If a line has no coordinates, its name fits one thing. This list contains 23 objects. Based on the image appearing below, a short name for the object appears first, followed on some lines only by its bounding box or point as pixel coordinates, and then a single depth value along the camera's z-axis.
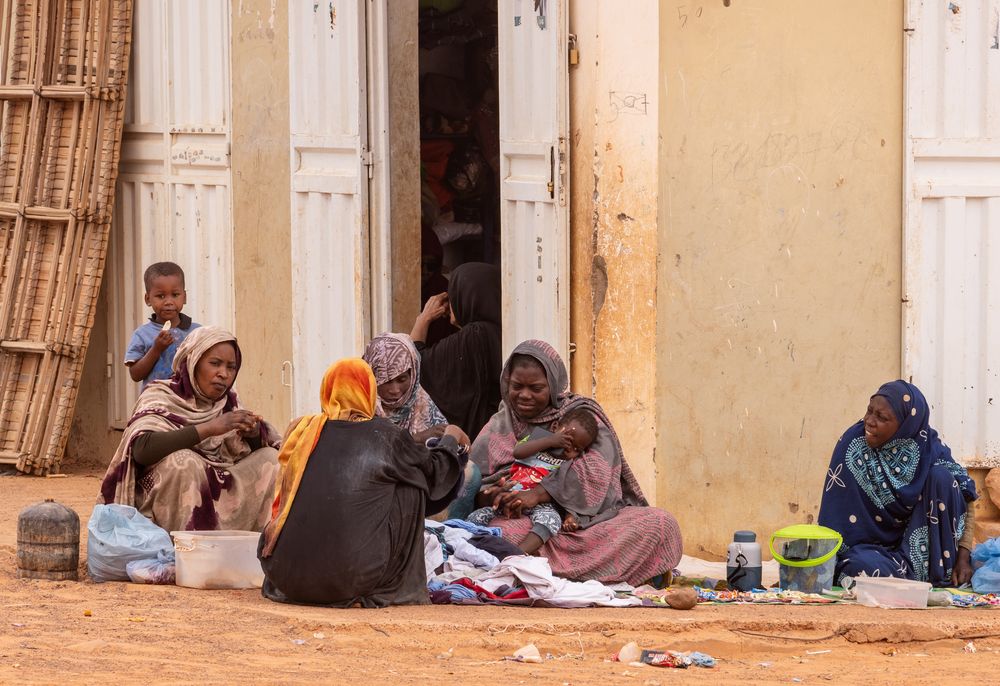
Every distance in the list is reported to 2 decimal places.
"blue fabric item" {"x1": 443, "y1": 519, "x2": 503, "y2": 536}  14.98
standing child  17.55
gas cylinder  14.80
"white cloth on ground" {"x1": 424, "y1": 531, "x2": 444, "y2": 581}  14.45
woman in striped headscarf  15.96
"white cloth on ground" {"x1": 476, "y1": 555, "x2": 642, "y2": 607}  14.10
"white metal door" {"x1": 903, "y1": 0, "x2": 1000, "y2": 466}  16.72
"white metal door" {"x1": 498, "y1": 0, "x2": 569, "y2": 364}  16.56
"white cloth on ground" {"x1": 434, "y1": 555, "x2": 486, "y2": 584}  14.42
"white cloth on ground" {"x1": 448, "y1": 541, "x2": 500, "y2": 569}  14.57
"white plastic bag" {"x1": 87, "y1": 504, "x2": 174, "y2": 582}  14.71
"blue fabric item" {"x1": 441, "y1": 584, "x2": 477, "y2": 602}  14.11
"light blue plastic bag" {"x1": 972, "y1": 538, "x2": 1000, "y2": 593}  14.80
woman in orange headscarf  13.58
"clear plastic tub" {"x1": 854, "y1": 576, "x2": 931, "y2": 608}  14.22
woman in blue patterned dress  15.05
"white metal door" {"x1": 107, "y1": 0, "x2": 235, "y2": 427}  20.78
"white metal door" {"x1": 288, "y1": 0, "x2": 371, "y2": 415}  18.58
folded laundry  14.77
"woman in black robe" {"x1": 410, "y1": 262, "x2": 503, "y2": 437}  17.75
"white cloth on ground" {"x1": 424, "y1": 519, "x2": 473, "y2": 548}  14.82
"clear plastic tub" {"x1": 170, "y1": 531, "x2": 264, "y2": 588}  14.43
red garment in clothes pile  14.13
